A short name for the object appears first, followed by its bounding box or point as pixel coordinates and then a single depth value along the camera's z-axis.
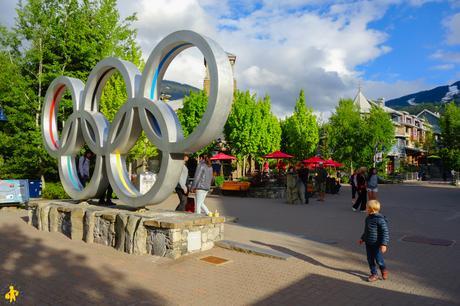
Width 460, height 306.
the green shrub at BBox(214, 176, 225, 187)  25.58
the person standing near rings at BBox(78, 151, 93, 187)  10.89
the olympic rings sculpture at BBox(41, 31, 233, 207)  7.28
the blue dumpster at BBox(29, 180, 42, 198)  17.08
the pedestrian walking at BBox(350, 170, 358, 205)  15.16
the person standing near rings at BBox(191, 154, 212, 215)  9.49
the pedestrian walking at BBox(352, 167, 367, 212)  14.24
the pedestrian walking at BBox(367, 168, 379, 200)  13.68
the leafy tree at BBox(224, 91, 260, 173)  34.03
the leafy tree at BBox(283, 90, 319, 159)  40.19
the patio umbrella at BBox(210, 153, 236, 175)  27.45
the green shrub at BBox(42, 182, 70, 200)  16.44
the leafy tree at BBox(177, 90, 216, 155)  33.78
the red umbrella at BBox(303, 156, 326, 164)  24.89
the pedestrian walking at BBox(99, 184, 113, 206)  10.23
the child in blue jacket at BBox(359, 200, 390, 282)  5.64
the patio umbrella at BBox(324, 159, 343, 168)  26.82
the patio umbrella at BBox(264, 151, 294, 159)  23.90
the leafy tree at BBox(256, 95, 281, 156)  35.12
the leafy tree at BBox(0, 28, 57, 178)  17.28
